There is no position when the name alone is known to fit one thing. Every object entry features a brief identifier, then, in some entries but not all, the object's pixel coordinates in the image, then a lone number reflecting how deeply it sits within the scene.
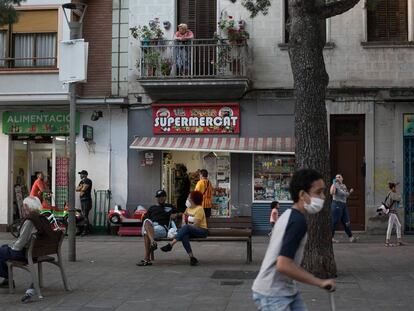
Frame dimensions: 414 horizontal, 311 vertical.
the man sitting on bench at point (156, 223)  11.46
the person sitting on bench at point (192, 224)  11.48
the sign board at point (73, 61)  11.98
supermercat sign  17.77
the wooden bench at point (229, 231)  11.83
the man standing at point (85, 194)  17.69
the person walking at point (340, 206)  15.13
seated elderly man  8.41
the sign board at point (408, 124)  17.09
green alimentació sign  18.45
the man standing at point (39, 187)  17.17
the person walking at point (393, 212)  14.61
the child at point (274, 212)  15.58
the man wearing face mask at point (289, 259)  4.02
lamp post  11.87
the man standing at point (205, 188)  16.31
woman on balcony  17.41
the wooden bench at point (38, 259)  8.33
